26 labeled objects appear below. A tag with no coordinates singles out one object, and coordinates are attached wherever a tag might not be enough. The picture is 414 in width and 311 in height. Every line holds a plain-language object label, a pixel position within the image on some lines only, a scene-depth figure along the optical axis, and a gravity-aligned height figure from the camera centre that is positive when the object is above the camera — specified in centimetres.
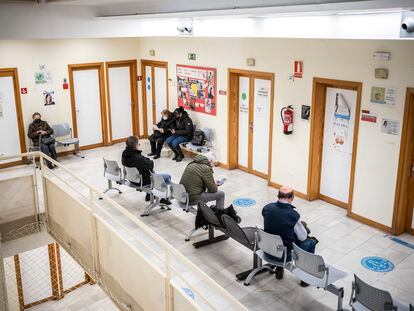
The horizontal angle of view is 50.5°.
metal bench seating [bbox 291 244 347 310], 486 -245
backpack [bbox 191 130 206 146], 1048 -202
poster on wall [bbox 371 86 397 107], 670 -69
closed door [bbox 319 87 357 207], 771 -164
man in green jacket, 687 -200
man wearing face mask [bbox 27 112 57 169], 1045 -191
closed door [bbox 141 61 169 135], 1183 -108
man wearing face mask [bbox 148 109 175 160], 1112 -202
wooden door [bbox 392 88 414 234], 656 -195
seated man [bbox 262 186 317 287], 524 -202
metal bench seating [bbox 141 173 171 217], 737 -233
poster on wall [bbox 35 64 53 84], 1068 -54
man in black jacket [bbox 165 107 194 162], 1071 -190
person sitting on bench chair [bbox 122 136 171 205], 786 -193
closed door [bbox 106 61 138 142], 1212 -131
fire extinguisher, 838 -129
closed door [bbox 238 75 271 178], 924 -155
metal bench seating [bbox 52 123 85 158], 1102 -211
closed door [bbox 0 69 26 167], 1022 -152
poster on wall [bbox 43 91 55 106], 1090 -111
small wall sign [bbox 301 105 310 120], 809 -112
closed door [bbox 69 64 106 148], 1148 -139
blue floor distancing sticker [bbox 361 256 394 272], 607 -294
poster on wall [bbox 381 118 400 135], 675 -115
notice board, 1021 -88
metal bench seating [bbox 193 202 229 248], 627 -245
